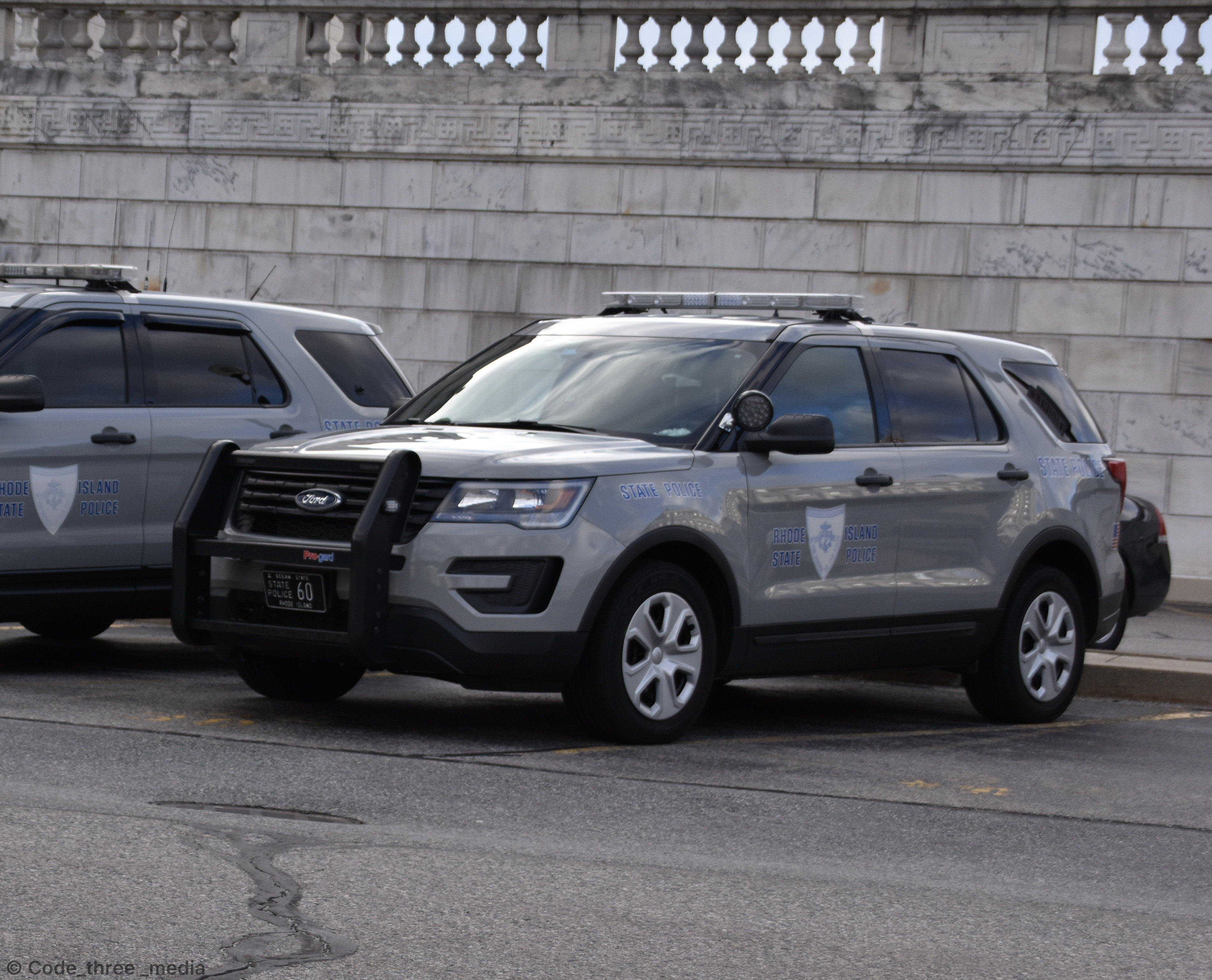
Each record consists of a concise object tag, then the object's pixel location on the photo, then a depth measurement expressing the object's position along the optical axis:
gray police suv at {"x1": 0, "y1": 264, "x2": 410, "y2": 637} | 17.51
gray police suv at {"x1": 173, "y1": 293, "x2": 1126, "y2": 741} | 14.33
